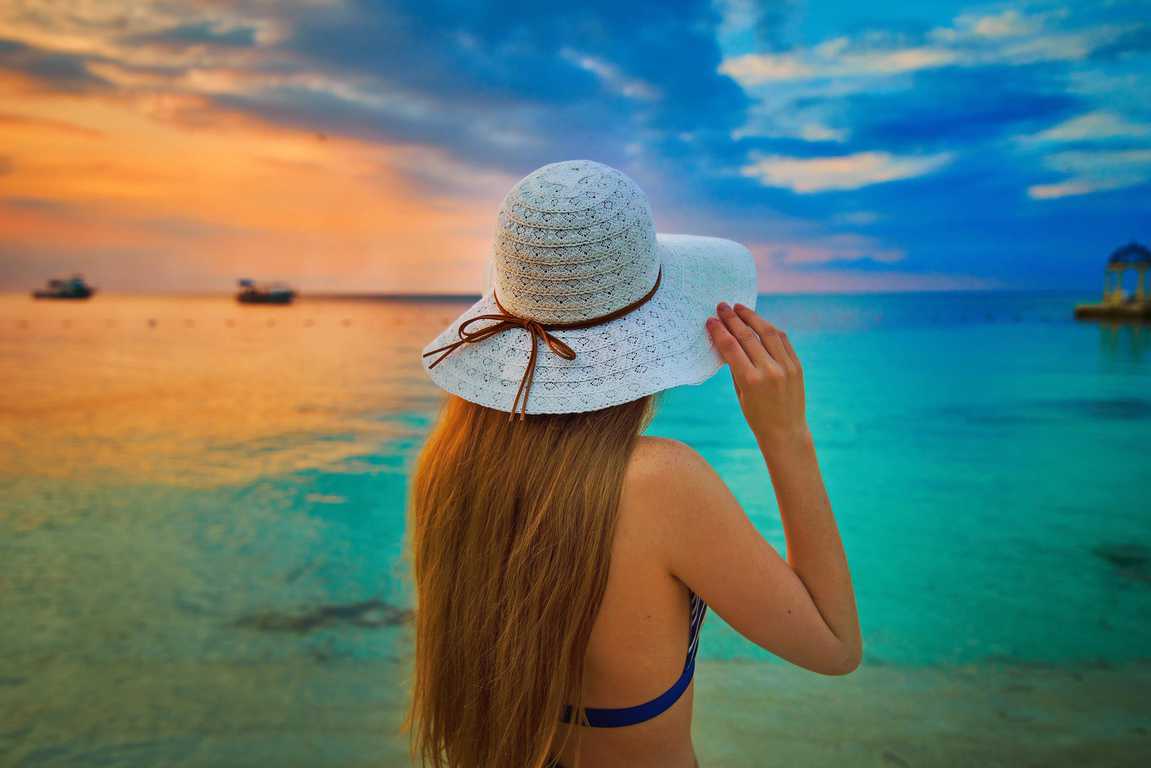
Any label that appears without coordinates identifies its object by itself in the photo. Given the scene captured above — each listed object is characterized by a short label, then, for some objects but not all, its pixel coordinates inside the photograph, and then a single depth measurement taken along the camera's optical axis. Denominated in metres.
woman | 1.04
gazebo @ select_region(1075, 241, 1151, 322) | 34.22
